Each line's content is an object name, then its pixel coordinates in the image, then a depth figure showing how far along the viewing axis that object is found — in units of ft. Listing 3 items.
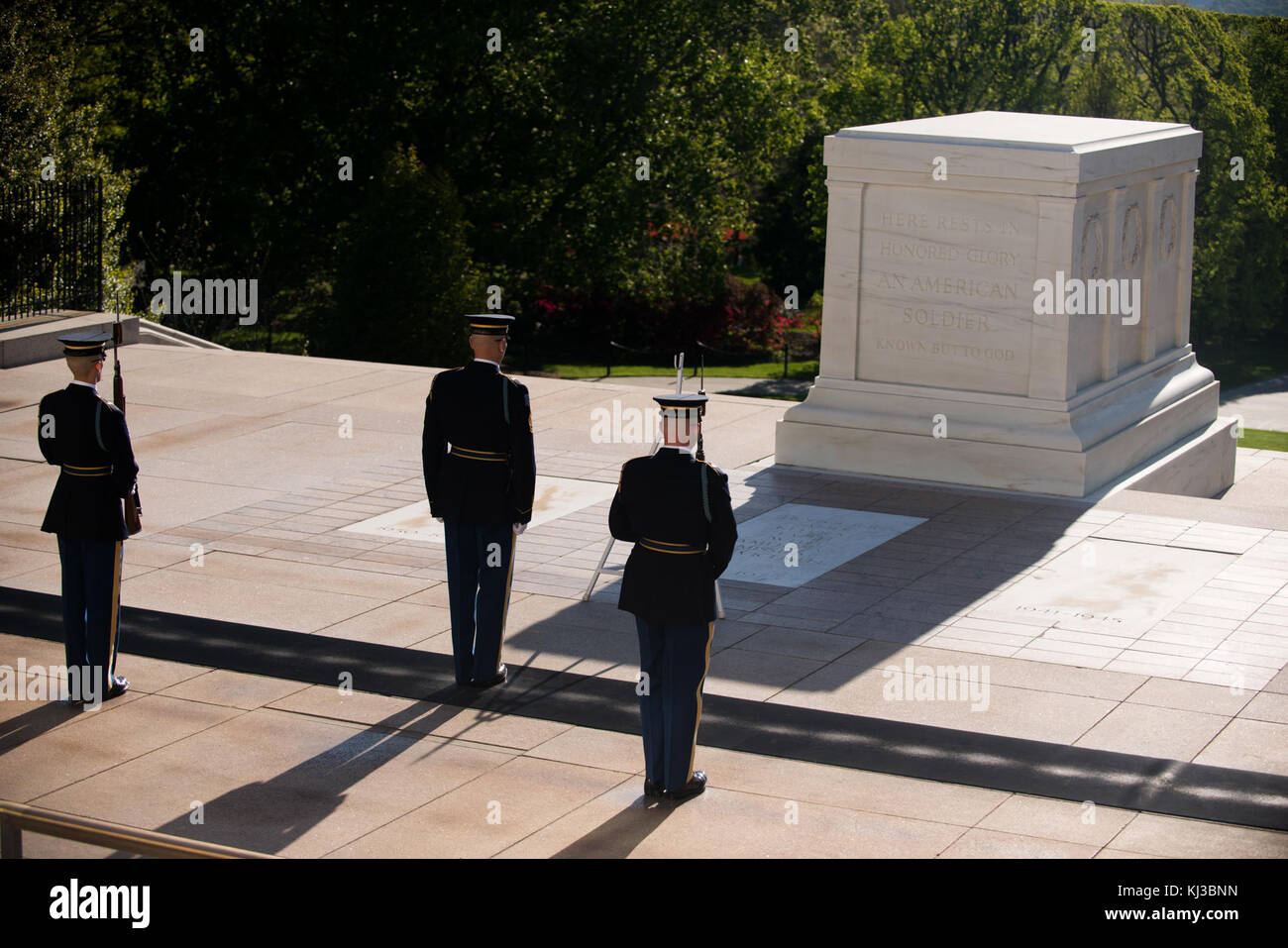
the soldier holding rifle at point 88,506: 26.30
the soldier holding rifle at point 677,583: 22.88
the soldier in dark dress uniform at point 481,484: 27.30
